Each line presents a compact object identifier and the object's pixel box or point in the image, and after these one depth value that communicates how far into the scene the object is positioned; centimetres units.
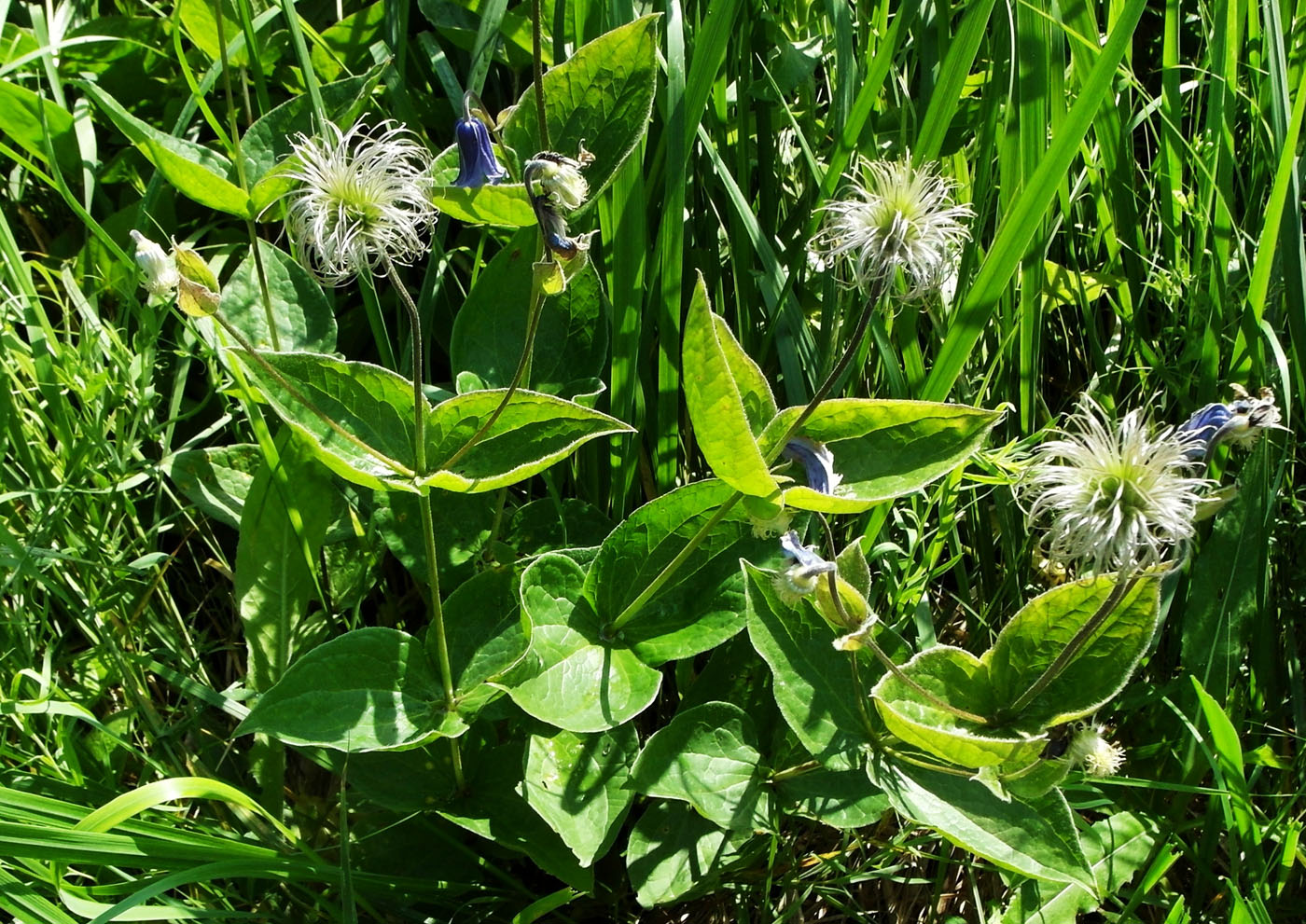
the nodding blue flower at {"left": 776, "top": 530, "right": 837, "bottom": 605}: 55
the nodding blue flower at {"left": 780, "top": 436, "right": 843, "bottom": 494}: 57
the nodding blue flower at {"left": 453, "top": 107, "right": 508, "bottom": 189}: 58
